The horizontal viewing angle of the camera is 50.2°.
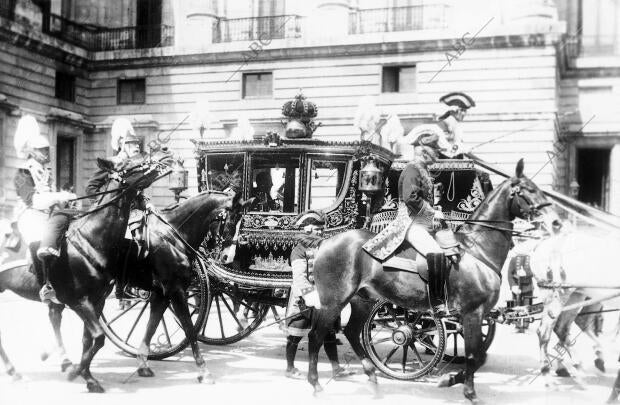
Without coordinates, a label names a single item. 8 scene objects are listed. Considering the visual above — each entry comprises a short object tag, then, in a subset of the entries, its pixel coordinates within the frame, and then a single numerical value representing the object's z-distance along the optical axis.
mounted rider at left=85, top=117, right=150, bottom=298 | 7.86
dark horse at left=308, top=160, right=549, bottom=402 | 6.82
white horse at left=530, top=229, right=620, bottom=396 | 7.59
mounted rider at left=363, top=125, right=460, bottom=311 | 6.84
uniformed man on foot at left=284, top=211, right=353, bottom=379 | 7.93
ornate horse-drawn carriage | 9.05
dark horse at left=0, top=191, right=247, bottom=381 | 7.65
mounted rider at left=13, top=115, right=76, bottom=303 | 7.29
